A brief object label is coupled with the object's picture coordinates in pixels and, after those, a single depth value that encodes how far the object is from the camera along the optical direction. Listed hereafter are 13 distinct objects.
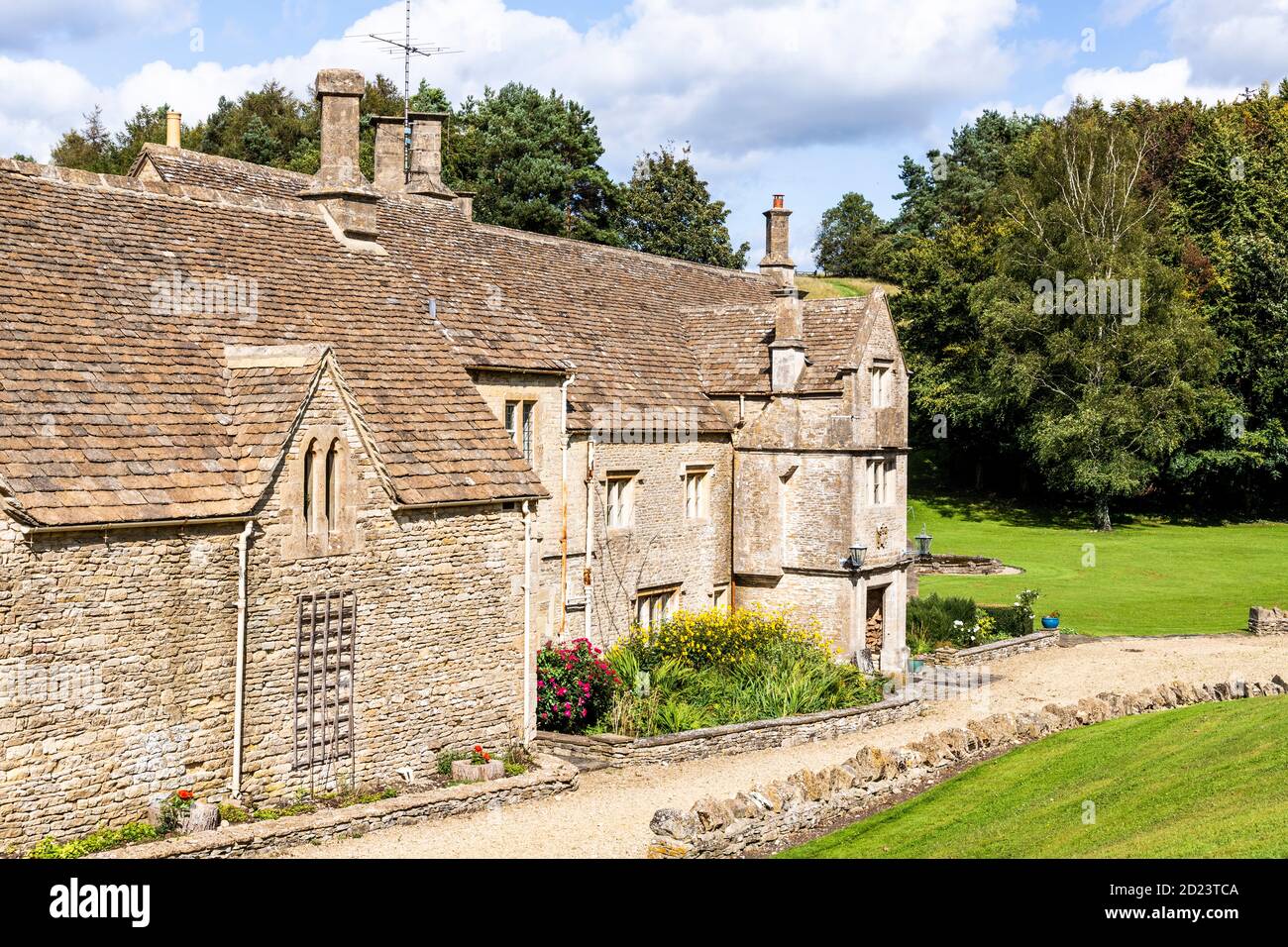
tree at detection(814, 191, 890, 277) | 129.75
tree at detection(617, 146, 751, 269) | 82.38
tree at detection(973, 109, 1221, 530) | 60.22
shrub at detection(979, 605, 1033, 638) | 37.50
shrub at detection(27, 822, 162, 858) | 15.66
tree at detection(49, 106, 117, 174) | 79.12
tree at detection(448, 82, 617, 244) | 73.25
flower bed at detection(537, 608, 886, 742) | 24.20
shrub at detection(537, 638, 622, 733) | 23.83
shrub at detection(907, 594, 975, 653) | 35.72
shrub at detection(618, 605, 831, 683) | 28.08
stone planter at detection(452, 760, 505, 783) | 20.38
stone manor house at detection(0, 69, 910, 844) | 16.50
